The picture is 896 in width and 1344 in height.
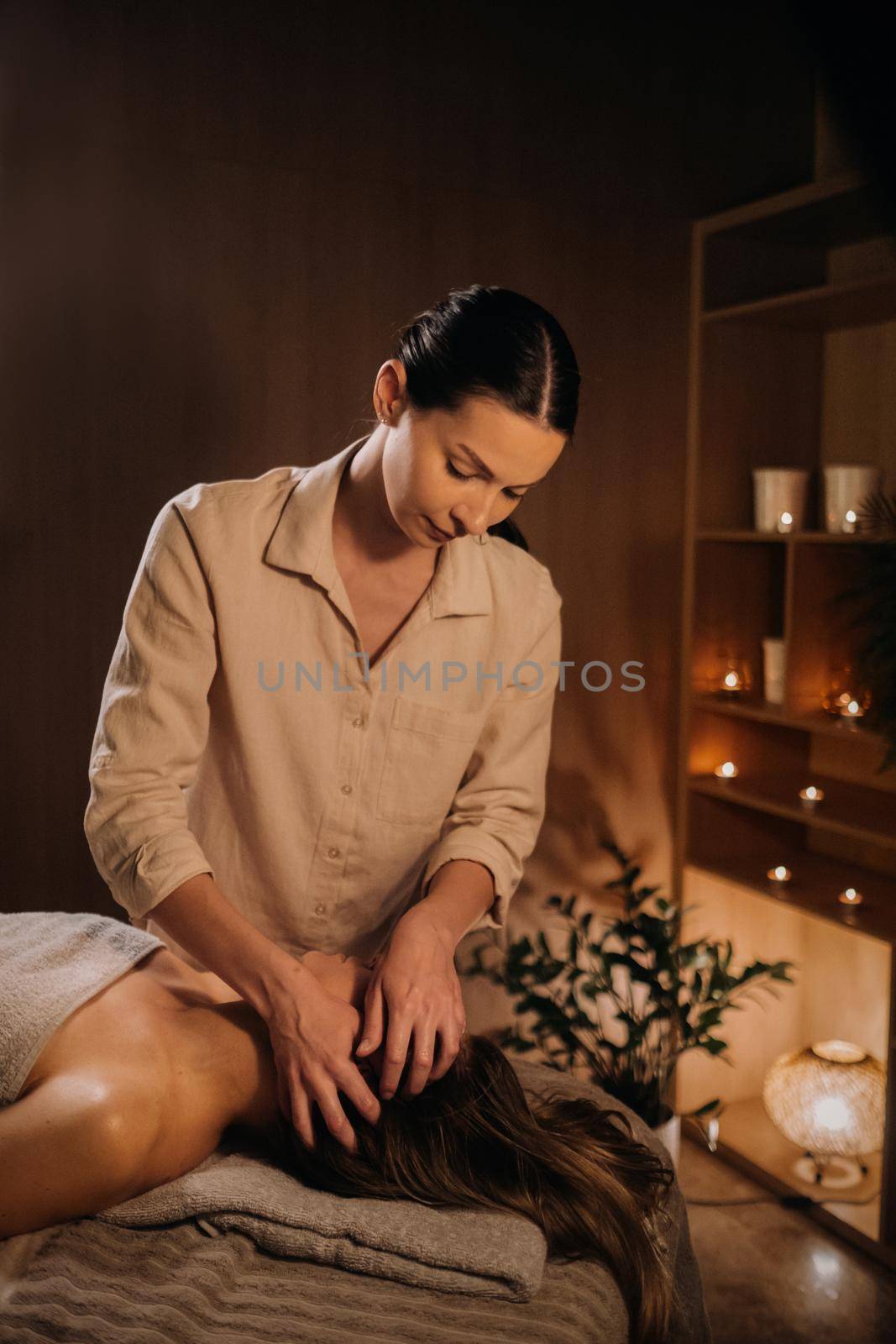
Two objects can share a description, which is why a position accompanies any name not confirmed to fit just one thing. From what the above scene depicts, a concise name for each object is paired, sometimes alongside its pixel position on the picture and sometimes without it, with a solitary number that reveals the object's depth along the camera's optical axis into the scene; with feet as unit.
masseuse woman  4.46
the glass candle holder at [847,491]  8.70
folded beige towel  3.86
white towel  4.22
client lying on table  4.01
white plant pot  8.55
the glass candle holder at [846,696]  8.79
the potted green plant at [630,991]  8.59
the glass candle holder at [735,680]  9.96
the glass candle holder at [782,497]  9.43
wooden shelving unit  9.27
